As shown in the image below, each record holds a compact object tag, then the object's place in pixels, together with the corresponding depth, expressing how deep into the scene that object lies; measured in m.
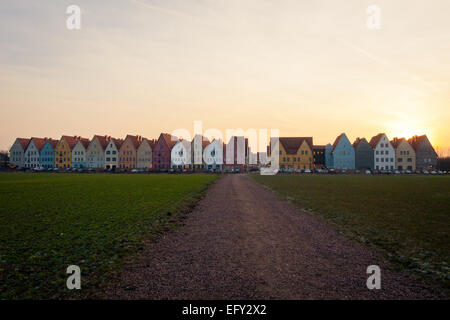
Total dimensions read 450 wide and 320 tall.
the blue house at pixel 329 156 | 109.81
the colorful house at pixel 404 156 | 105.31
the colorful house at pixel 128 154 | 111.00
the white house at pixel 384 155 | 105.50
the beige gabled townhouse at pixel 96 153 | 114.33
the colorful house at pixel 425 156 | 105.94
